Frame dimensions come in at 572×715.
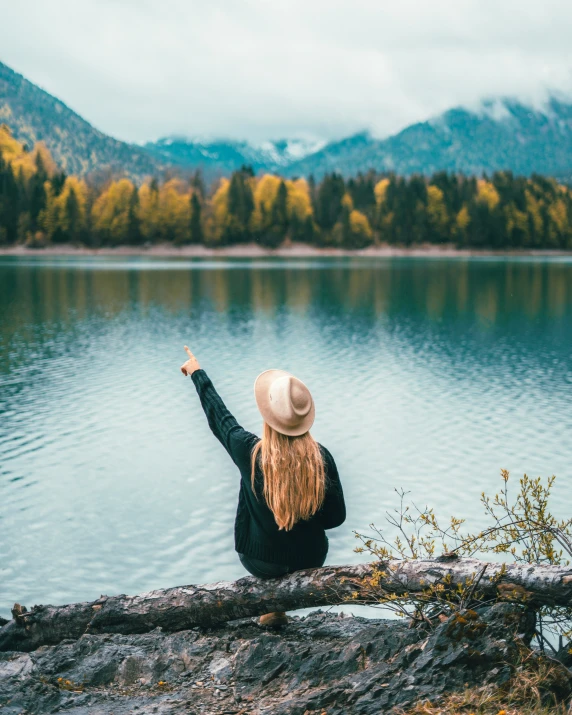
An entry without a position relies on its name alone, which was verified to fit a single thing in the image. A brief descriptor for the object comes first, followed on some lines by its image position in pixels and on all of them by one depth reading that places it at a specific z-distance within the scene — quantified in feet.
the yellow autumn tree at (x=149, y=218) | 469.57
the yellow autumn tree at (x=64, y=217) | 458.09
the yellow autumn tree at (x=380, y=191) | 517.96
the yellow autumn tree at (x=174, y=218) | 467.93
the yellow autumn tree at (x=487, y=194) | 501.97
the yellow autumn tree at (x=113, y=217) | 468.34
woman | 18.44
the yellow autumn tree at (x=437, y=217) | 497.87
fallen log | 17.26
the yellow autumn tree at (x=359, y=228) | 482.69
